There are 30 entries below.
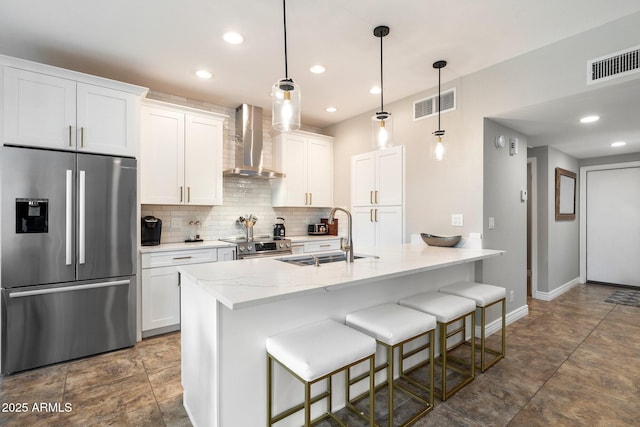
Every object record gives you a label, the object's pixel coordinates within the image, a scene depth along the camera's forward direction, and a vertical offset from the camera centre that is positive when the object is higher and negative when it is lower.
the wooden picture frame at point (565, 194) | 4.83 +0.30
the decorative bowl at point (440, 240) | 3.22 -0.28
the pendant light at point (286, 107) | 2.03 +0.71
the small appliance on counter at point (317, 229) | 5.08 -0.26
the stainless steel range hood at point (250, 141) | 4.19 +0.99
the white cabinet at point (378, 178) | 3.99 +0.49
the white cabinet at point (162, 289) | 3.11 -0.76
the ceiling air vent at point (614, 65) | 2.29 +1.12
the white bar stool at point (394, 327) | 1.75 -0.67
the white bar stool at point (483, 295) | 2.45 -0.66
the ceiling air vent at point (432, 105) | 3.40 +1.23
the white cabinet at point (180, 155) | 3.37 +0.66
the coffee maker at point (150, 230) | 3.40 -0.18
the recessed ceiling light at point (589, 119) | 3.20 +0.98
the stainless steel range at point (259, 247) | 3.65 -0.41
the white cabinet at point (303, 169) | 4.54 +0.67
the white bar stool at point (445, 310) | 2.09 -0.67
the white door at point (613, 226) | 5.20 -0.22
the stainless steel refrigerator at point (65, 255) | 2.45 -0.35
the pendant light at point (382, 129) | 2.59 +0.70
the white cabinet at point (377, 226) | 4.03 -0.17
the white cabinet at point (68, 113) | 2.49 +0.87
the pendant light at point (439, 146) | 2.89 +0.62
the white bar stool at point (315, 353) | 1.42 -0.67
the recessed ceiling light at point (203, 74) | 3.20 +1.45
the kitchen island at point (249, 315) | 1.52 -0.57
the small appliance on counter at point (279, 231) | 4.50 -0.26
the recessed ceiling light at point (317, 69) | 3.11 +1.46
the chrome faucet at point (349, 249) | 2.24 -0.26
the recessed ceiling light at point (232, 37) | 2.54 +1.46
